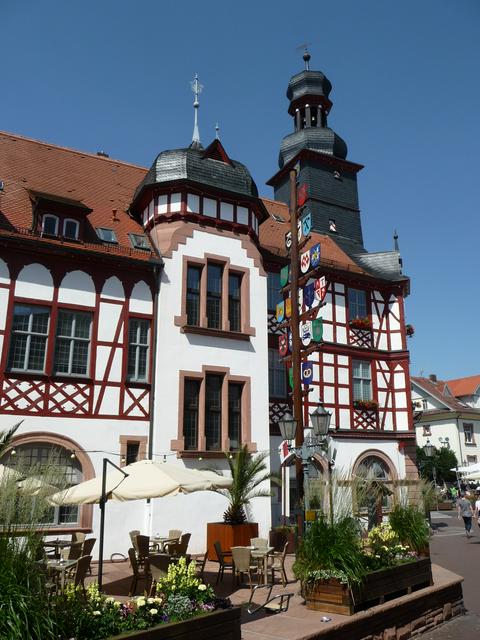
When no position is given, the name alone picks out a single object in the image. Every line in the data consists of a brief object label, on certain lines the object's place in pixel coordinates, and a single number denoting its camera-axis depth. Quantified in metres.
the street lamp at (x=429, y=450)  24.21
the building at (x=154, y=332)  15.64
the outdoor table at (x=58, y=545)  11.35
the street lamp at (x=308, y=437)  12.28
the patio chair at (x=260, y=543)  12.47
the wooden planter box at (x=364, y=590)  8.38
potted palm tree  14.73
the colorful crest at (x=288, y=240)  16.86
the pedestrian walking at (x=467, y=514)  22.58
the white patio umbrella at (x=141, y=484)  9.96
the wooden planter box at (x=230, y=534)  14.65
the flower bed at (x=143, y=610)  5.47
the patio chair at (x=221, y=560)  10.79
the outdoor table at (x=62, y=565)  8.88
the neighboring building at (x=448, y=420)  53.59
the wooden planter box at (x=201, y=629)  5.51
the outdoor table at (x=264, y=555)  10.83
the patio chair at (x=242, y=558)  10.42
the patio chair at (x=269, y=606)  8.63
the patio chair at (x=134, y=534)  12.55
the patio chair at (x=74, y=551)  11.05
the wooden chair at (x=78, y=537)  13.36
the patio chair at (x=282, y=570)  10.89
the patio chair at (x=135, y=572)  9.73
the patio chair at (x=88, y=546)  11.85
